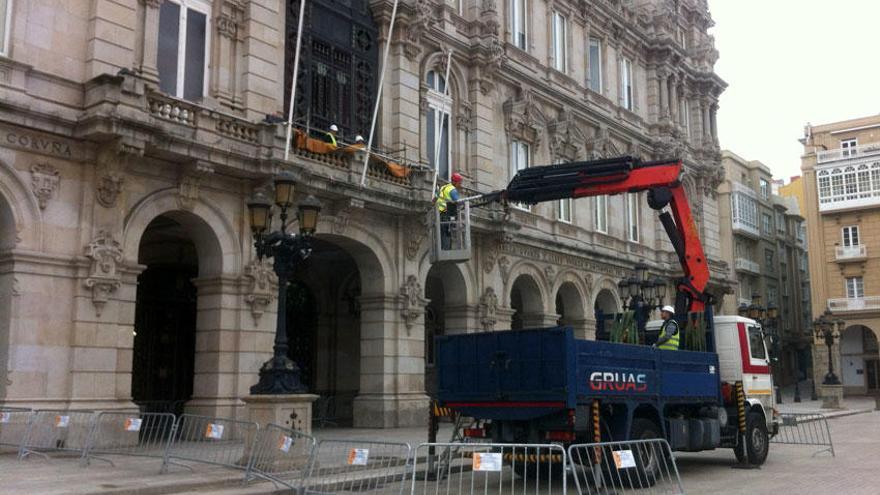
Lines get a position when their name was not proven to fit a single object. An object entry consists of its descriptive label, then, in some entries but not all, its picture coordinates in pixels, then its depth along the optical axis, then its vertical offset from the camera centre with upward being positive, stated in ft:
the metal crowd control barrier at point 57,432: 49.39 -3.27
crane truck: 40.70 +0.05
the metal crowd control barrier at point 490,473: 36.45 -4.96
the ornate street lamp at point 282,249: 46.88 +6.94
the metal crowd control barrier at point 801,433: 67.31 -5.04
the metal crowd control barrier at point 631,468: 37.27 -4.11
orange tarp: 68.80 +18.71
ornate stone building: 54.70 +14.72
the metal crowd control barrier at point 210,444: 43.91 -3.71
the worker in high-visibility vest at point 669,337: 50.55 +2.33
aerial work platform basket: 61.26 +10.34
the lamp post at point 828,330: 131.64 +7.20
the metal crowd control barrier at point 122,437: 52.33 -3.78
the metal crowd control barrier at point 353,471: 39.65 -4.68
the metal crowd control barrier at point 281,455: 42.09 -3.90
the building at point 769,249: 208.95 +33.14
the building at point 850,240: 189.57 +30.40
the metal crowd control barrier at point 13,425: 49.93 -2.80
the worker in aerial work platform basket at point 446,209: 63.20 +12.20
